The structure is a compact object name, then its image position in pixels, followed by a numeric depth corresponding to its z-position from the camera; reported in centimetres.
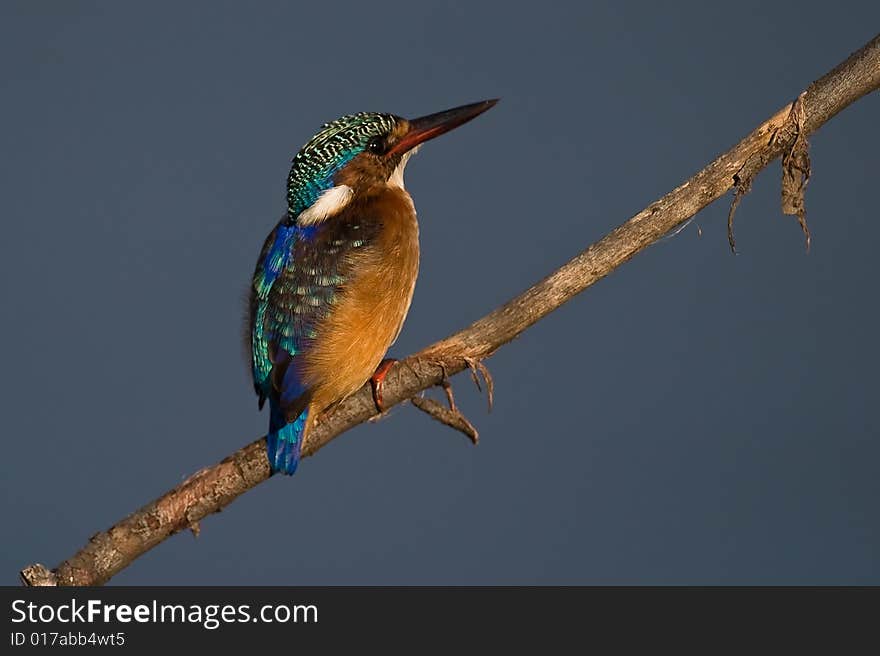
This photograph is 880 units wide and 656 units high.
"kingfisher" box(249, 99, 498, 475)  465
